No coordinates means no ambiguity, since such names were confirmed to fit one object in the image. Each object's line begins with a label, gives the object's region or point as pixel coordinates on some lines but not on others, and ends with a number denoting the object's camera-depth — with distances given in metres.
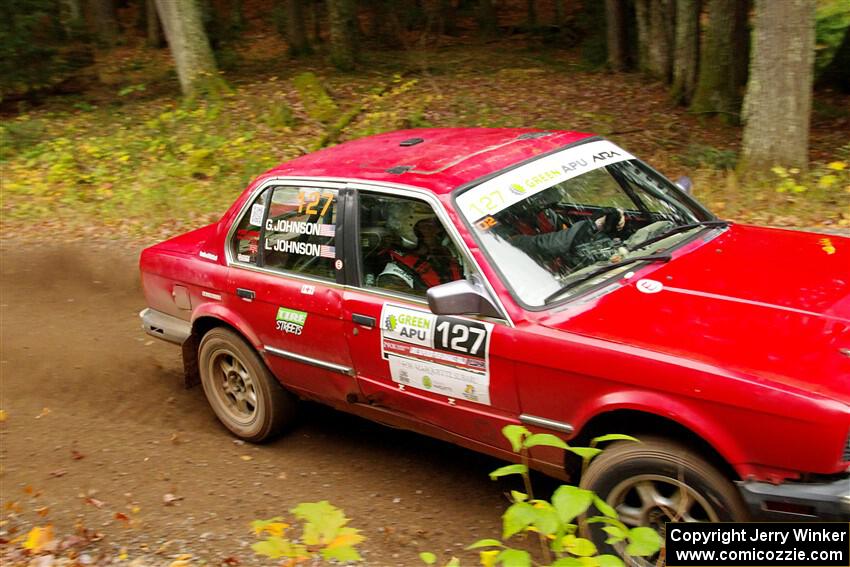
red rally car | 3.16
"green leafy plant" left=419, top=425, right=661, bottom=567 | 2.47
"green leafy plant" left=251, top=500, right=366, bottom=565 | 2.61
